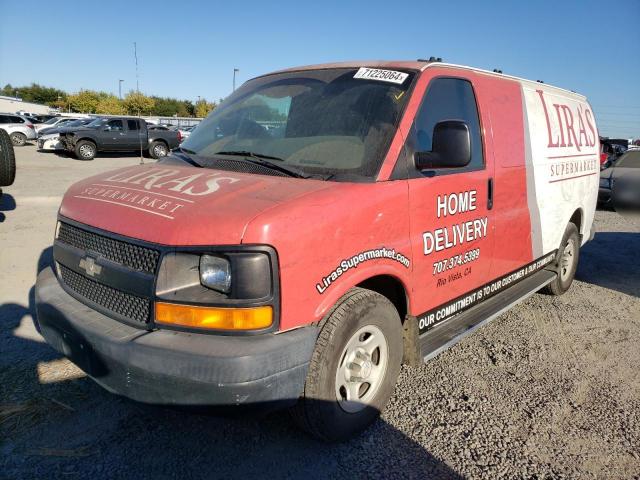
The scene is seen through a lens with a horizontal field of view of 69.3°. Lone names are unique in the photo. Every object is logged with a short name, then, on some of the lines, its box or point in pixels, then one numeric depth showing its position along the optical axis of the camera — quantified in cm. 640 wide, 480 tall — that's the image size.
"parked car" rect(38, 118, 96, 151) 2059
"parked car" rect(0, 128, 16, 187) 698
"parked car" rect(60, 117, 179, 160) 1948
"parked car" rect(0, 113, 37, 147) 2381
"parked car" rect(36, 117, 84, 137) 2195
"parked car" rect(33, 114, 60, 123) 3278
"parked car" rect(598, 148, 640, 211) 590
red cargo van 208
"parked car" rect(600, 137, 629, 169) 1436
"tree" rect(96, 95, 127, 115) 6868
